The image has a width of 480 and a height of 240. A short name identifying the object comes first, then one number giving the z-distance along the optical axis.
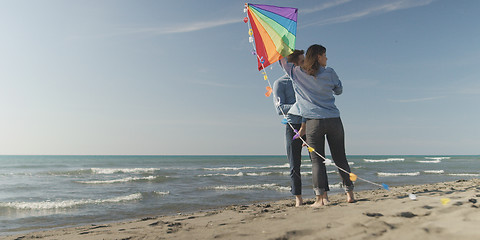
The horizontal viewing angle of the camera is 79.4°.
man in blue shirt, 3.69
